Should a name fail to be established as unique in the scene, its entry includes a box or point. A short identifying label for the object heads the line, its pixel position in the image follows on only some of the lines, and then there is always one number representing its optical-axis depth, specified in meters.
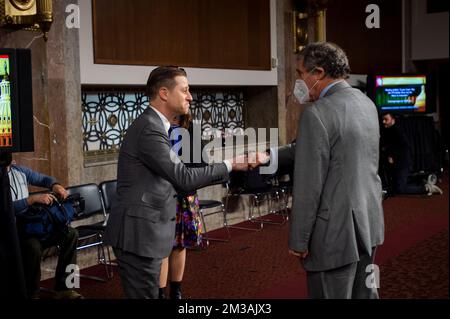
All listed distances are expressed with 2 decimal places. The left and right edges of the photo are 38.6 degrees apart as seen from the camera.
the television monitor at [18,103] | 3.74
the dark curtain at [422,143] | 11.52
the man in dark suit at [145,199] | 2.86
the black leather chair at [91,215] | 5.46
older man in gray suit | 2.62
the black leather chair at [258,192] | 7.65
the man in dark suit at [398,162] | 10.27
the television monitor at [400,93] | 11.05
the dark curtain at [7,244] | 3.55
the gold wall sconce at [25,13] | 5.13
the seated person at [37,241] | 4.57
